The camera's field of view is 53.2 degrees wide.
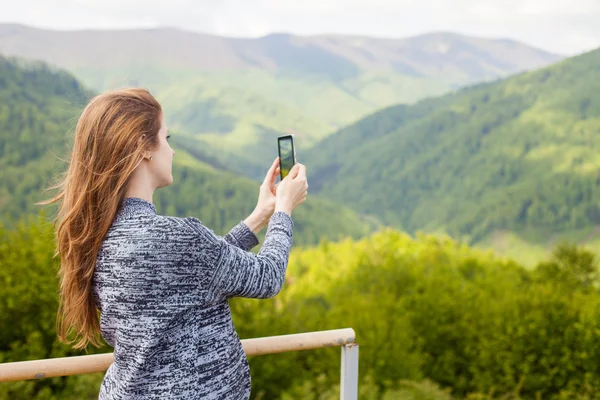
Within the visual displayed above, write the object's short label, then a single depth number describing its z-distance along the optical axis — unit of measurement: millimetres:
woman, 1239
